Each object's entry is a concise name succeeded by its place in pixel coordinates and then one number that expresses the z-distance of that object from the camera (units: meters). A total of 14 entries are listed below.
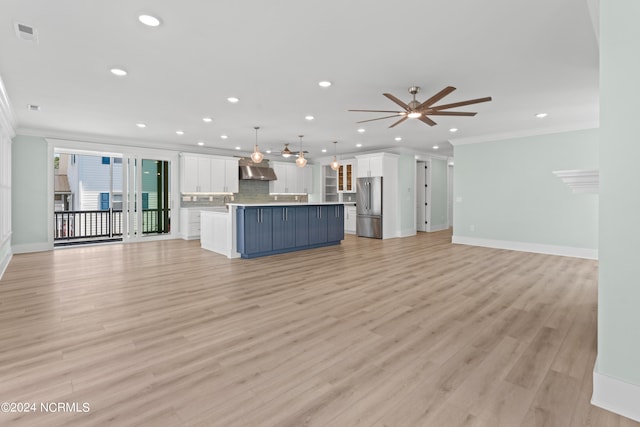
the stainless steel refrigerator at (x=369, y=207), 9.09
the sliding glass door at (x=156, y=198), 8.88
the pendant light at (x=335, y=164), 8.39
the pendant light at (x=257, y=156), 6.37
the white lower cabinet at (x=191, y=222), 8.77
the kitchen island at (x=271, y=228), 6.15
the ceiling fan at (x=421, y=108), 3.62
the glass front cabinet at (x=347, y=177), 10.22
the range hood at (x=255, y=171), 9.89
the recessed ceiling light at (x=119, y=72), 3.60
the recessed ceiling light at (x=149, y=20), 2.56
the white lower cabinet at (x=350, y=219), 10.26
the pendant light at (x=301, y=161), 7.44
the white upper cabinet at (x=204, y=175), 9.05
